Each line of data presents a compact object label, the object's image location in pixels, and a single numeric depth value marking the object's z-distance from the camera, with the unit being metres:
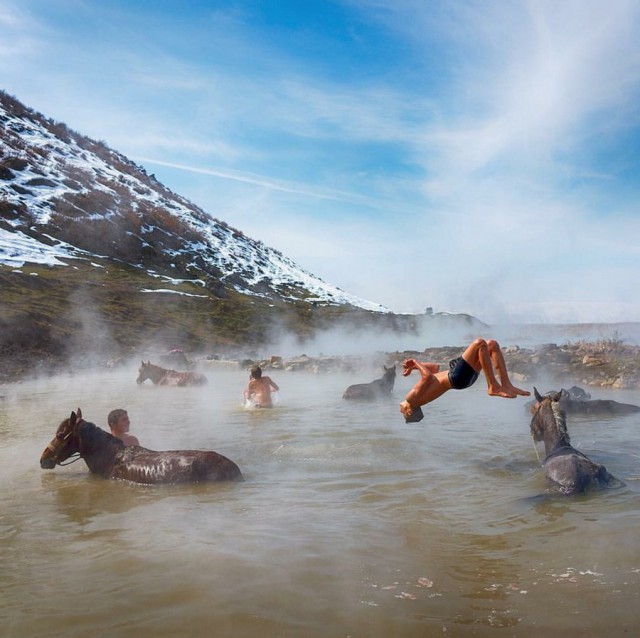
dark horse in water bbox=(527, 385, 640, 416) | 15.73
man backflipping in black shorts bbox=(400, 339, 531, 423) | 6.04
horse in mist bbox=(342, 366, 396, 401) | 19.88
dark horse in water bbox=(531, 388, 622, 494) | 8.54
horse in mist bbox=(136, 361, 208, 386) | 26.56
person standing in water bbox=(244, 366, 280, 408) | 18.56
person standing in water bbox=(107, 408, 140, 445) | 11.34
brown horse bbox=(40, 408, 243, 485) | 9.77
